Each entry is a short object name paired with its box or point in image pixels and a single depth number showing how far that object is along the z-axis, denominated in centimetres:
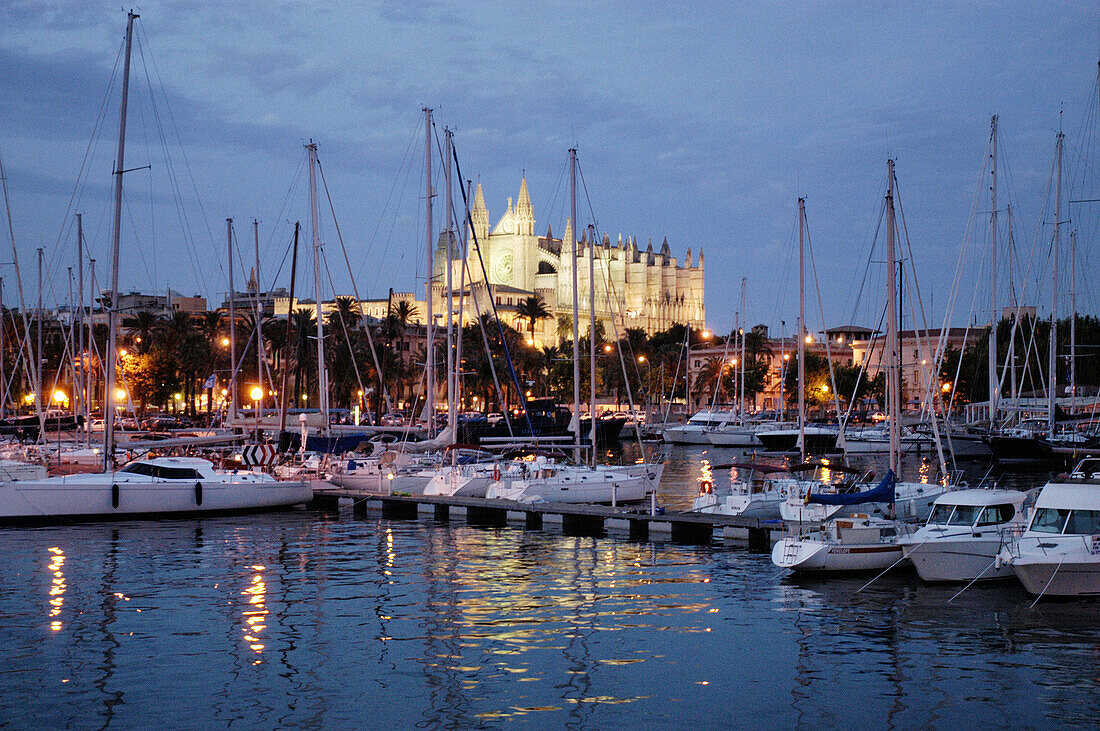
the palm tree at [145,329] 9175
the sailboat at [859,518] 2570
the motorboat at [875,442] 6794
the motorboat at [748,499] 3372
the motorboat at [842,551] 2561
